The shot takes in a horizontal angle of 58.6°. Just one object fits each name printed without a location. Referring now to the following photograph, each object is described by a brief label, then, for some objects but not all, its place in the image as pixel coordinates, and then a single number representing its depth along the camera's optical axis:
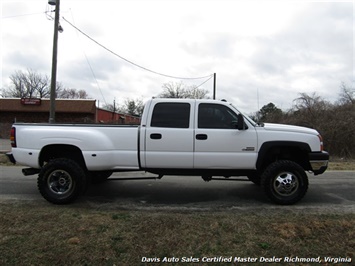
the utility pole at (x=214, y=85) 35.61
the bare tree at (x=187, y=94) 57.06
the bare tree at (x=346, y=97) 25.48
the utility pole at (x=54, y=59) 13.91
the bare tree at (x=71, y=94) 77.25
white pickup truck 5.76
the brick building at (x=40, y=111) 32.50
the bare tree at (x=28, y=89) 71.12
